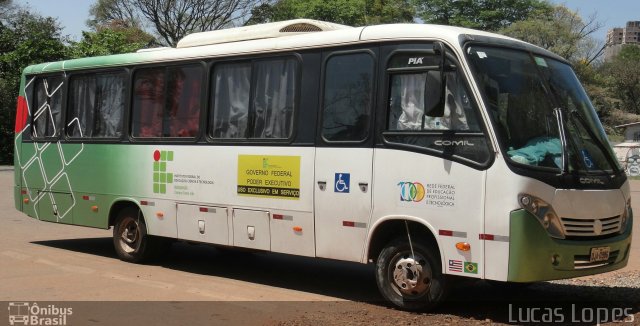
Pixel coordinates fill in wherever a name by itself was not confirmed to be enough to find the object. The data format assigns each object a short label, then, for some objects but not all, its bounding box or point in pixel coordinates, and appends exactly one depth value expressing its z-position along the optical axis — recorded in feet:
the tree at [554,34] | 185.70
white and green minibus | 24.63
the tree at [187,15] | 176.45
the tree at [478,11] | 202.18
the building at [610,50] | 221.31
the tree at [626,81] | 235.61
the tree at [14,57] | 142.61
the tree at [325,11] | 175.42
